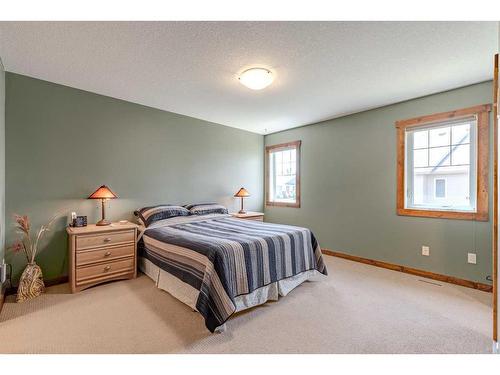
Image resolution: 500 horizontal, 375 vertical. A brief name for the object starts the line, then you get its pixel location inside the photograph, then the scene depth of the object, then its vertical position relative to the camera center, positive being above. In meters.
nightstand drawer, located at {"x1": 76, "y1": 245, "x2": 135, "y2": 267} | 2.54 -0.77
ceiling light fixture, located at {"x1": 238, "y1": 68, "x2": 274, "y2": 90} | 2.36 +1.15
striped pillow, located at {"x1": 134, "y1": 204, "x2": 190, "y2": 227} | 3.19 -0.35
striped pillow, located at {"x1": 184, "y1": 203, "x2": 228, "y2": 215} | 3.79 -0.34
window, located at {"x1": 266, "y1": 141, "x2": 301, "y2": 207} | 4.71 +0.31
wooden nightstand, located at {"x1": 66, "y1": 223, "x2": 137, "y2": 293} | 2.52 -0.76
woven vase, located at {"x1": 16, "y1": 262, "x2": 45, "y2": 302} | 2.34 -0.99
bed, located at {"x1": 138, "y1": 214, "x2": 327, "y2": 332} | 1.93 -0.74
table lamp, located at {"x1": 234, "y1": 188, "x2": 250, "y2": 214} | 4.51 -0.10
